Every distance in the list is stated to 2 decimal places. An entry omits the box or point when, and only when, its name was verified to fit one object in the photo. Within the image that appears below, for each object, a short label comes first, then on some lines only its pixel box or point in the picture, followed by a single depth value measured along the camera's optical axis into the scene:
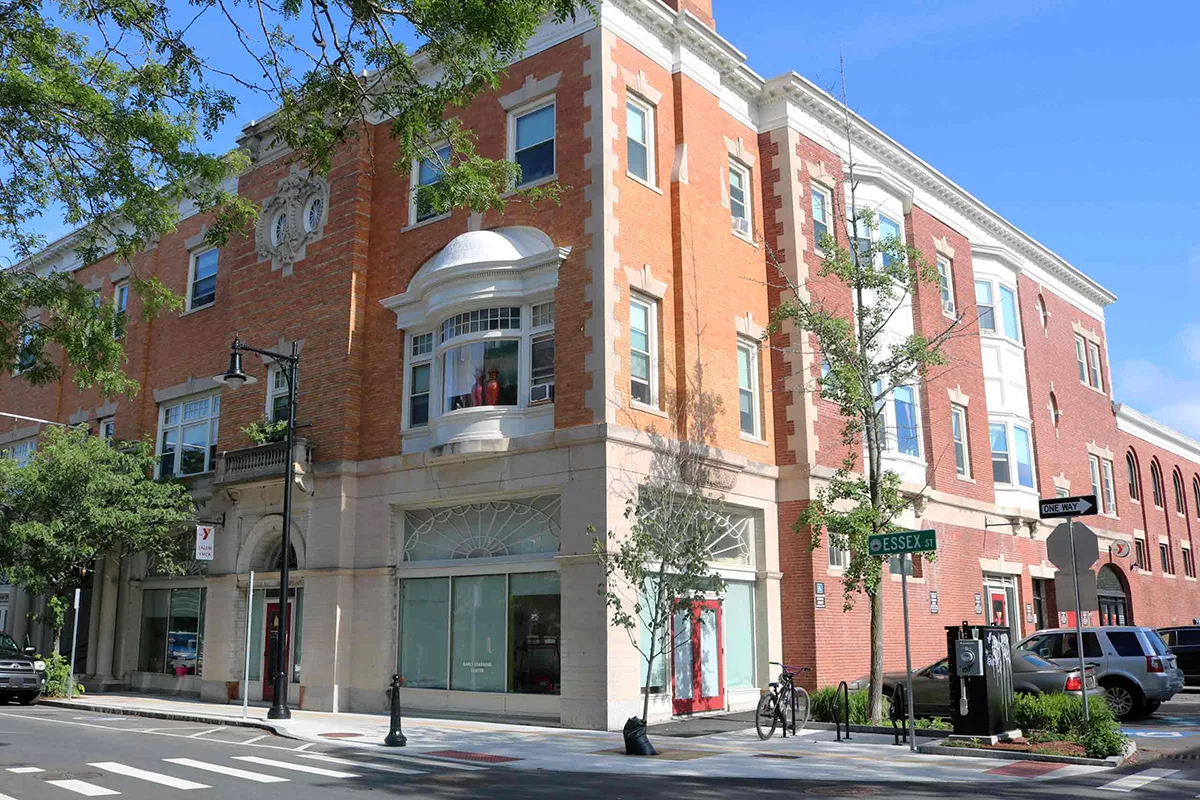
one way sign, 15.45
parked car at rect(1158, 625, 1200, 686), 25.98
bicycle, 16.59
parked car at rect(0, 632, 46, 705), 22.86
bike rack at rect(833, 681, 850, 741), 16.16
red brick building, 19.12
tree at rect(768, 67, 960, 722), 17.42
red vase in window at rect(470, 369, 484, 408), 20.02
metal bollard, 15.36
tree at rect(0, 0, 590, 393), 11.04
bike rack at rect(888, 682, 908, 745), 15.85
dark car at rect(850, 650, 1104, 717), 17.77
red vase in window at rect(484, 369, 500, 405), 19.91
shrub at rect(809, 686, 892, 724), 18.11
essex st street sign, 14.59
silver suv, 19.52
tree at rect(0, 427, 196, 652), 24.33
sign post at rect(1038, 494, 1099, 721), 14.59
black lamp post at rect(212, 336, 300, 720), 19.06
